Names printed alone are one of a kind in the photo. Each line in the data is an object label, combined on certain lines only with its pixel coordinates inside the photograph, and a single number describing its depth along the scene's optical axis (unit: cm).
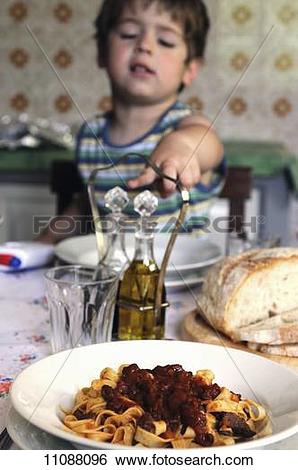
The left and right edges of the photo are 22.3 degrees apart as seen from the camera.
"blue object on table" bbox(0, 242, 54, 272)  105
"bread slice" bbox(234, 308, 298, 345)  72
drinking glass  72
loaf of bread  78
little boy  167
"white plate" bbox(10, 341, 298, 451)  52
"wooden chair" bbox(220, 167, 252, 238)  153
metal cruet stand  74
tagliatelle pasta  50
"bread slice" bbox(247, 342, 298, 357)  72
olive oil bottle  76
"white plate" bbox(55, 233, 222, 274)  104
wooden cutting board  72
